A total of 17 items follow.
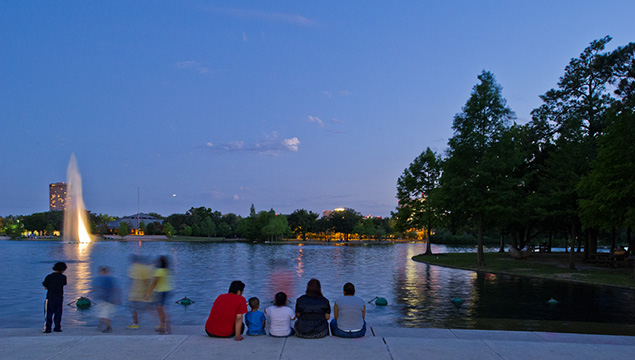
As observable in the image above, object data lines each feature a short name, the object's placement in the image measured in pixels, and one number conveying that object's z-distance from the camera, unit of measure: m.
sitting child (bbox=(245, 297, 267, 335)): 11.09
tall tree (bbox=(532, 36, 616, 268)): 37.62
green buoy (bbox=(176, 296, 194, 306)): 20.62
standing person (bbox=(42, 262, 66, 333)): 12.12
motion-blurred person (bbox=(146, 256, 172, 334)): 12.61
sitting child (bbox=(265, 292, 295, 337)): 10.82
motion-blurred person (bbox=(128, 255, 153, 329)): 12.72
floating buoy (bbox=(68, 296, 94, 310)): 19.23
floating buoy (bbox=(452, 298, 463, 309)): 19.54
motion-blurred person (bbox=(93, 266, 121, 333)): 12.70
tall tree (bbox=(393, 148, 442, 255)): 64.44
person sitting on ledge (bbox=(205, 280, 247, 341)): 10.63
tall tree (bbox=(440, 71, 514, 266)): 39.84
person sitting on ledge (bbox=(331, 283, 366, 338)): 10.91
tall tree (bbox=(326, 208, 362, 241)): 187.88
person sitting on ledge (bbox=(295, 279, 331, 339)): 10.77
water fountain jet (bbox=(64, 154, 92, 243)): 114.81
